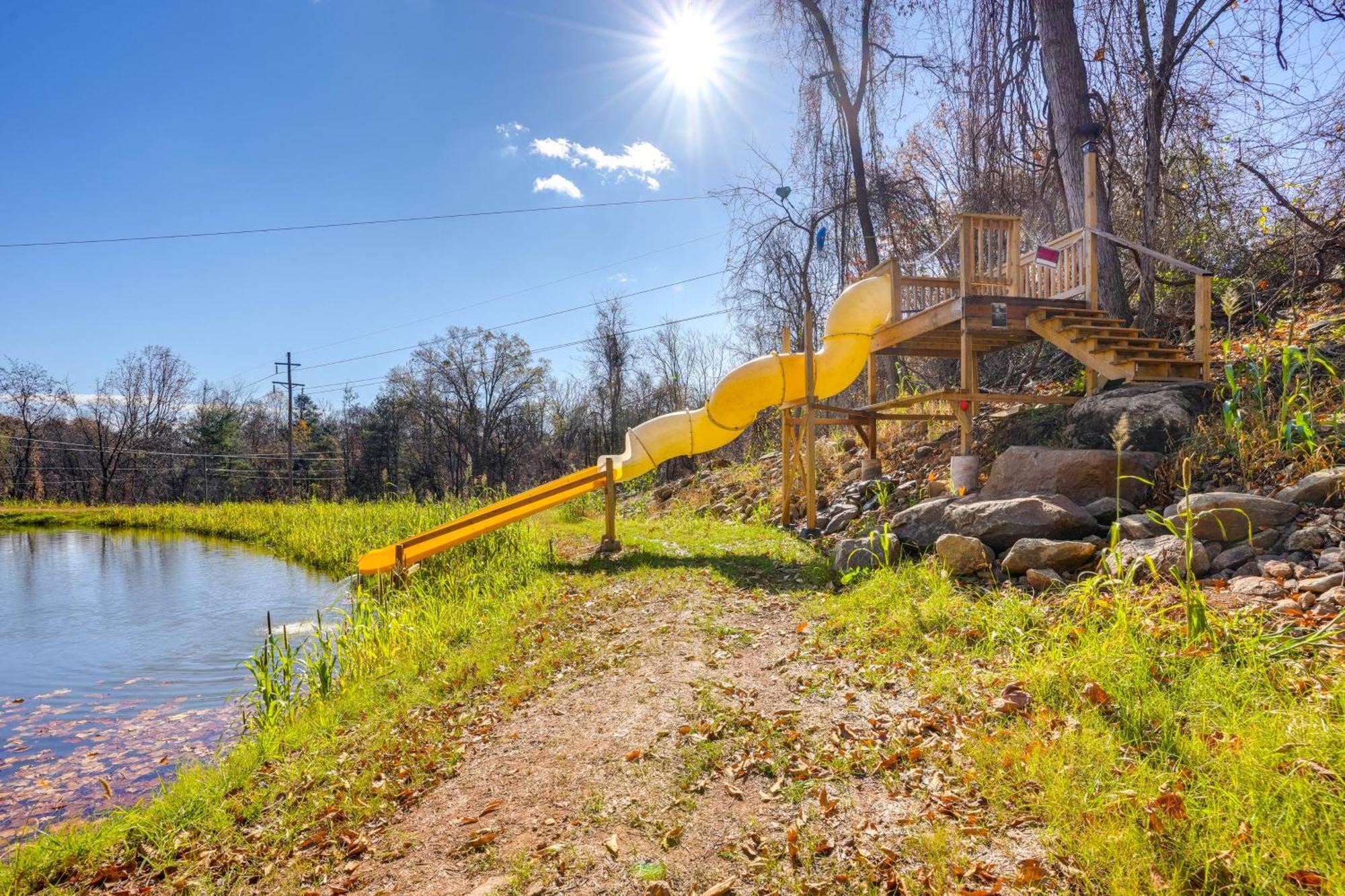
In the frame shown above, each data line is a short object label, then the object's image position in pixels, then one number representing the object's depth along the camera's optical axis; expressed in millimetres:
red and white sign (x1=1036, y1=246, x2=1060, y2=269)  7180
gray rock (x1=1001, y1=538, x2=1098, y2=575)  4363
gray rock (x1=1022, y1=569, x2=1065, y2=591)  4227
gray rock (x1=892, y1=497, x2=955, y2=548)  5492
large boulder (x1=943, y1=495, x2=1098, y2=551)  4711
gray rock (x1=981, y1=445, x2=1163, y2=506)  5152
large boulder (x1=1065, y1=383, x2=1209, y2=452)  5395
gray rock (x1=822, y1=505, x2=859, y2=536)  7746
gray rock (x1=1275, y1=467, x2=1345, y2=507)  3990
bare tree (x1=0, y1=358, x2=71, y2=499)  30422
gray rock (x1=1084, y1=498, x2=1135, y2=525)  4867
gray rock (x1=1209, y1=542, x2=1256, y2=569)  3805
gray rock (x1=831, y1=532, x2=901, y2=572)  5547
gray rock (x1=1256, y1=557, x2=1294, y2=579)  3516
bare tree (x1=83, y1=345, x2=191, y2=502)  31500
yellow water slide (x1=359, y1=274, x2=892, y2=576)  8070
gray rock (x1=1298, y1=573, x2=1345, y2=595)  3242
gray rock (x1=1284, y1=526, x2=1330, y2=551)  3678
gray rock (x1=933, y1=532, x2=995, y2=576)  4789
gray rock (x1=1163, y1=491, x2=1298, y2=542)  3961
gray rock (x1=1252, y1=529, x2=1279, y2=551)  3859
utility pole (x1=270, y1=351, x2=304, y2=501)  27938
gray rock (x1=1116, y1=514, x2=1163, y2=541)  4301
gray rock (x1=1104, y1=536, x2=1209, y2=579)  3736
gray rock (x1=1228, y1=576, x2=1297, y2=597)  3352
